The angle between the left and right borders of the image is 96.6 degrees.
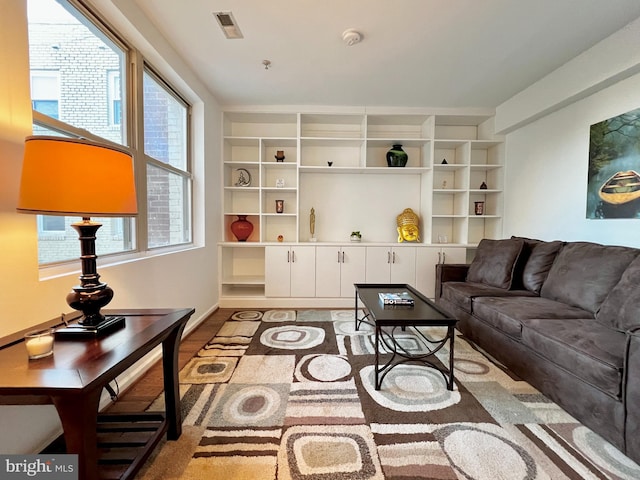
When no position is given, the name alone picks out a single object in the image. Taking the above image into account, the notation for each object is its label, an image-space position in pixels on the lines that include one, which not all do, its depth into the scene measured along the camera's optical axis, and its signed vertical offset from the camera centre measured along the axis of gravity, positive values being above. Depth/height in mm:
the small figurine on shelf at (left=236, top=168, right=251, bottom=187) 3889 +606
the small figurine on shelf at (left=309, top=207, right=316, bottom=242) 3924 +15
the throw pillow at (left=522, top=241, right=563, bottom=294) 2553 -349
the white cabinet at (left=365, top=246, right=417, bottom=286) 3672 -492
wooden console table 800 -476
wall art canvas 2230 +495
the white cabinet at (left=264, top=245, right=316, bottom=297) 3645 -591
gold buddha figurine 3834 -12
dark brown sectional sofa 1337 -611
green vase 3779 +902
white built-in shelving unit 3750 +610
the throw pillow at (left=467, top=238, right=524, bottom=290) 2771 -376
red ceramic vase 3768 -63
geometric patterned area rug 1245 -1060
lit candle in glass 934 -412
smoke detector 2145 +1438
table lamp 941 +125
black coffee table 1802 -612
